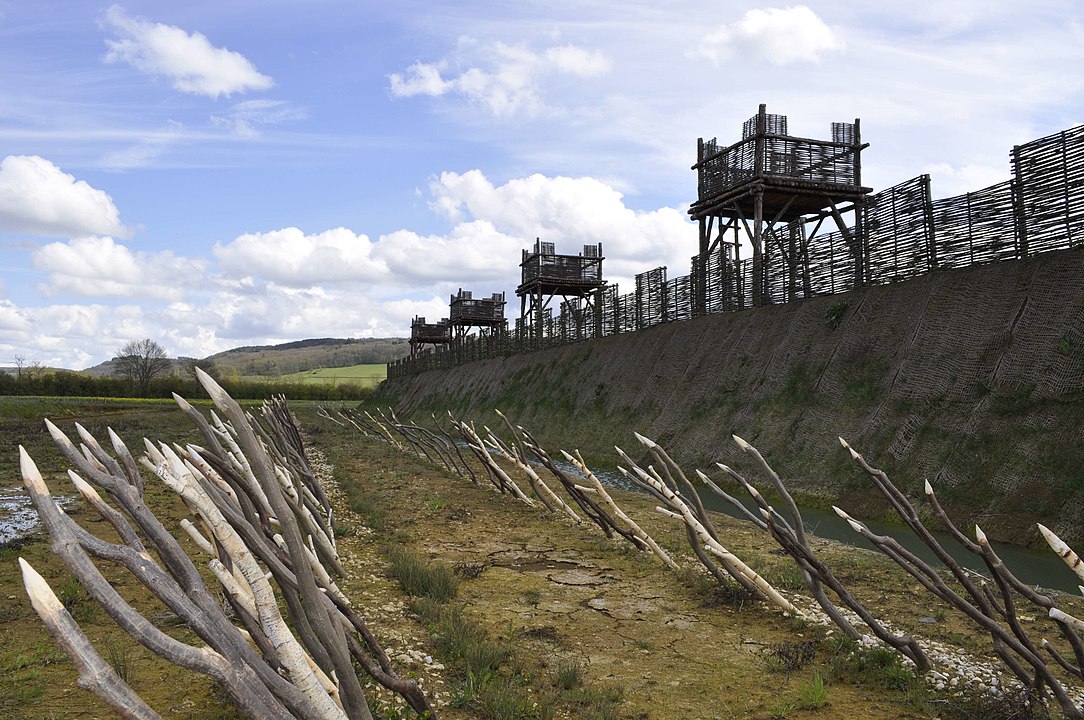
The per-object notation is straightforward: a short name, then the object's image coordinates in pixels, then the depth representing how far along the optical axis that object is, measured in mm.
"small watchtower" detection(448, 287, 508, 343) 48312
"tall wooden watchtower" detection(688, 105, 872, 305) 19219
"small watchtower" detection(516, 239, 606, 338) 34250
